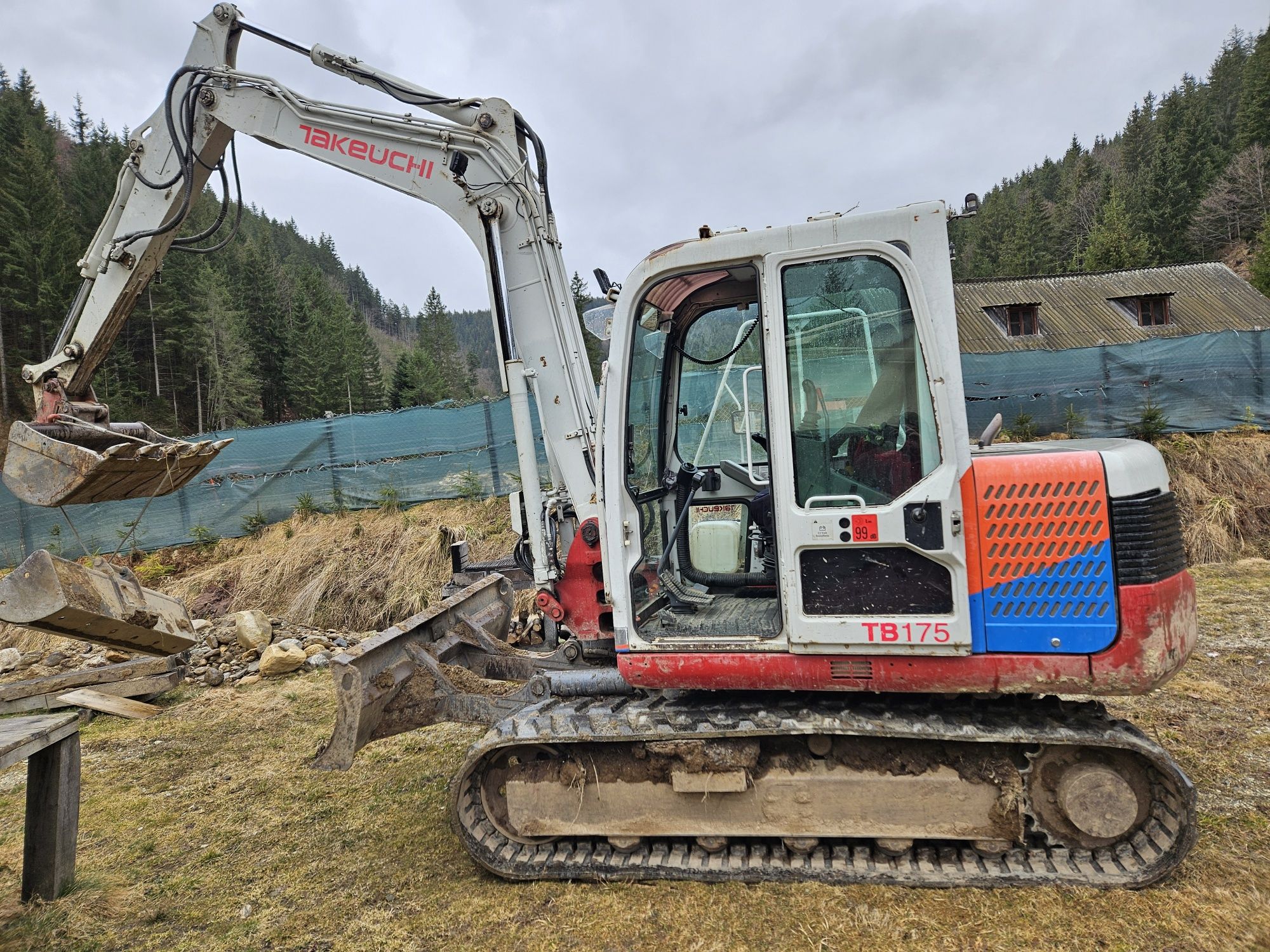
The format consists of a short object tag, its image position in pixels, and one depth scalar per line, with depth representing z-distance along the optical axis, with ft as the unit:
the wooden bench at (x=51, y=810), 11.30
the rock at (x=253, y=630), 26.04
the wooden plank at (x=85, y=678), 21.13
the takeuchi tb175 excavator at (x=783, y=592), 8.94
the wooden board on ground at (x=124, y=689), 20.83
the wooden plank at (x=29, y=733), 10.01
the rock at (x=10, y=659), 26.13
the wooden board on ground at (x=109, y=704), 20.72
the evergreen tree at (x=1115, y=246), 144.87
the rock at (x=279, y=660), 24.07
